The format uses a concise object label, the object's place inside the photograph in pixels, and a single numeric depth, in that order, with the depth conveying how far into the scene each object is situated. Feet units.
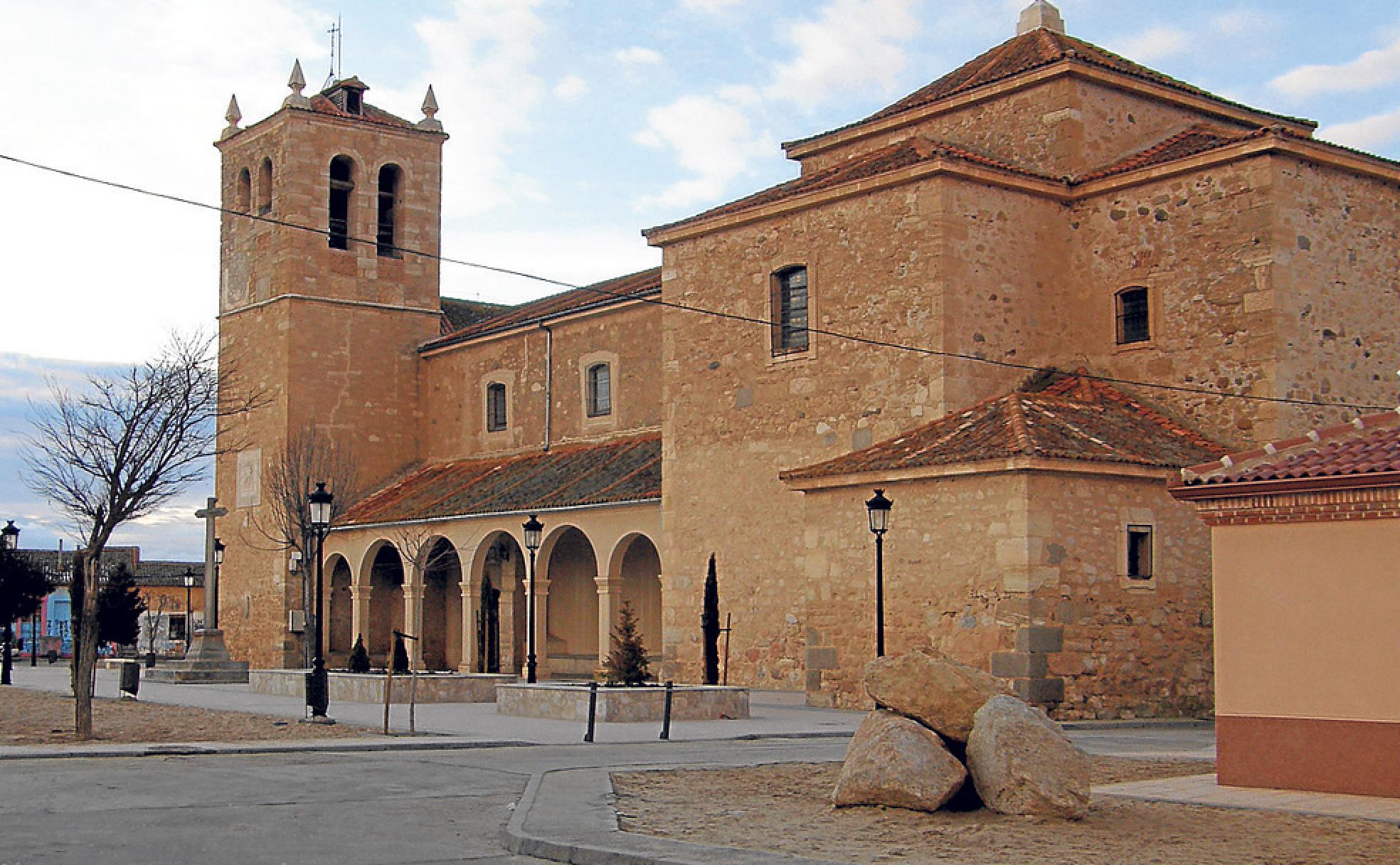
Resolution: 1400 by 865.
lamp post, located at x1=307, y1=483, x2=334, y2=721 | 68.74
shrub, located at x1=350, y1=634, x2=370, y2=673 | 95.30
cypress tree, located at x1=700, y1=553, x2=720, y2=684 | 89.10
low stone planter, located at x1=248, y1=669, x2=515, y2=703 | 84.17
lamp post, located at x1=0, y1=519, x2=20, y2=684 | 101.27
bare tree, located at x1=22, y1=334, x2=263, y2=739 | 62.44
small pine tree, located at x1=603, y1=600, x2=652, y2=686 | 73.00
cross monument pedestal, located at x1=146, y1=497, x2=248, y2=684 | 112.98
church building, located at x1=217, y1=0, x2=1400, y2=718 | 70.33
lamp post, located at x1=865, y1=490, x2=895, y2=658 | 67.77
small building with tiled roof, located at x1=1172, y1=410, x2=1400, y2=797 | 41.16
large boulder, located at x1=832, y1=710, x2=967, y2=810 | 36.60
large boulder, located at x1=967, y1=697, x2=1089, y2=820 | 35.63
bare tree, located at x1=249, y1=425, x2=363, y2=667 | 131.54
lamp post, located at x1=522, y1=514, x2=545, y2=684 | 92.58
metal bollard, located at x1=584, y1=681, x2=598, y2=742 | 58.88
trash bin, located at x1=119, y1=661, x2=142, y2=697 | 85.56
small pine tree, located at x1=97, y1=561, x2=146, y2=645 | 173.58
